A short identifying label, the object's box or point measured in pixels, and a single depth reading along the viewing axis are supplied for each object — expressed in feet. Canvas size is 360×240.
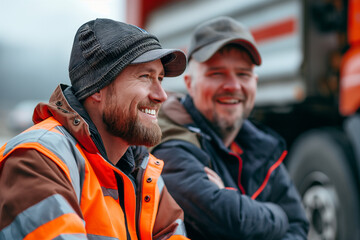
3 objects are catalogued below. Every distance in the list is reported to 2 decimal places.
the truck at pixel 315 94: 12.45
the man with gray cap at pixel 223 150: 7.01
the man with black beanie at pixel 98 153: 4.25
